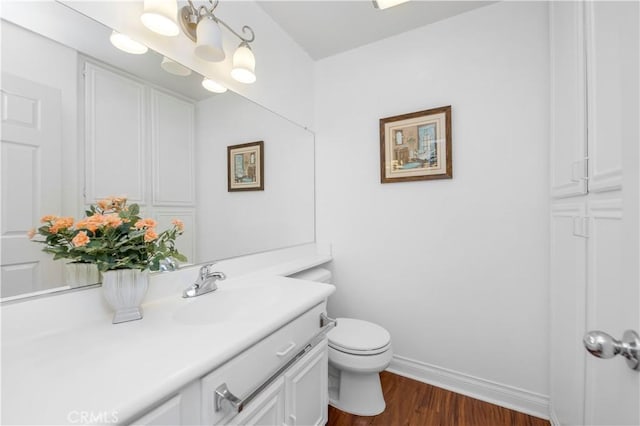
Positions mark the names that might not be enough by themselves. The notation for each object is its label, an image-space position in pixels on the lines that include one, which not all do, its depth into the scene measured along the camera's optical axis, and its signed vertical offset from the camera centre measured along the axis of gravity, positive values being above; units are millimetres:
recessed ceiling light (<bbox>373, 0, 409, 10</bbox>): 1340 +1086
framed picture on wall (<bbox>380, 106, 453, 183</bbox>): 1705 +449
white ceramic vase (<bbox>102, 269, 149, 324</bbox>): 831 -256
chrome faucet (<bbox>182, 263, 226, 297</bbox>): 1111 -313
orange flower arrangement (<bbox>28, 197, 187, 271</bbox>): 791 -85
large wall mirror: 763 +284
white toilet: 1408 -841
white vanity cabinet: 617 -522
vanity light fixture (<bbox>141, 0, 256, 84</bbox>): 1153 +829
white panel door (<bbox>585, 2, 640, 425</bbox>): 440 +19
